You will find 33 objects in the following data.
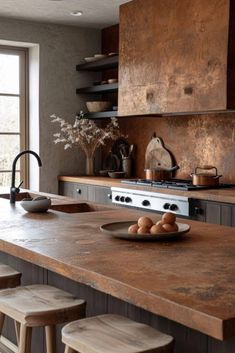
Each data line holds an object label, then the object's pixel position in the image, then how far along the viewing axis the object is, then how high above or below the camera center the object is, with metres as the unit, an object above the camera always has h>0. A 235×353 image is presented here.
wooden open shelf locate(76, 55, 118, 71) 6.17 +0.77
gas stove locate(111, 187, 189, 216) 4.76 -0.60
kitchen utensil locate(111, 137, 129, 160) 6.57 -0.17
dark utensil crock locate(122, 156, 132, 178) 6.42 -0.36
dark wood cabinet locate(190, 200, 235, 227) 4.31 -0.62
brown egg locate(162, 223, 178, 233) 2.54 -0.42
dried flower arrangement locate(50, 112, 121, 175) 6.43 -0.01
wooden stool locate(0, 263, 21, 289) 2.80 -0.73
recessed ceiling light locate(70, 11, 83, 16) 5.97 +1.27
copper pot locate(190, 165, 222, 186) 5.03 -0.40
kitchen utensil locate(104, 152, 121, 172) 6.67 -0.34
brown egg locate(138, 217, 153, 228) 2.56 -0.41
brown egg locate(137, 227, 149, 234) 2.52 -0.43
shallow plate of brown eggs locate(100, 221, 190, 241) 2.47 -0.45
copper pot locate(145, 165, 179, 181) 5.58 -0.40
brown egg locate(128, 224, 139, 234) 2.55 -0.43
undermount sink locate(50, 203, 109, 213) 3.94 -0.53
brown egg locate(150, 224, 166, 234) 2.51 -0.43
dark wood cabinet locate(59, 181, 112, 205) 5.82 -0.64
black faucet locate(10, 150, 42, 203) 3.97 -0.41
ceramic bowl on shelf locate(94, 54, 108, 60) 6.35 +0.86
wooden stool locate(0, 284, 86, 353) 2.18 -0.69
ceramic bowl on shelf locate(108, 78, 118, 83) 6.22 +0.58
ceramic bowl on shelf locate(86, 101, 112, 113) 6.52 +0.31
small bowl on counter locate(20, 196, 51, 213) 3.46 -0.44
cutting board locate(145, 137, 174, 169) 6.07 -0.24
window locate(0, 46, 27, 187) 6.52 +0.26
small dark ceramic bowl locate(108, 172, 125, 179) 6.14 -0.45
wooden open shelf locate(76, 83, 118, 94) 6.18 +0.50
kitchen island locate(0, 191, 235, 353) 1.61 -0.48
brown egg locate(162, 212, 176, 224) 2.61 -0.39
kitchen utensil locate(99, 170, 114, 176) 6.51 -0.45
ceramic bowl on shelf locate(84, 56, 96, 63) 6.46 +0.85
